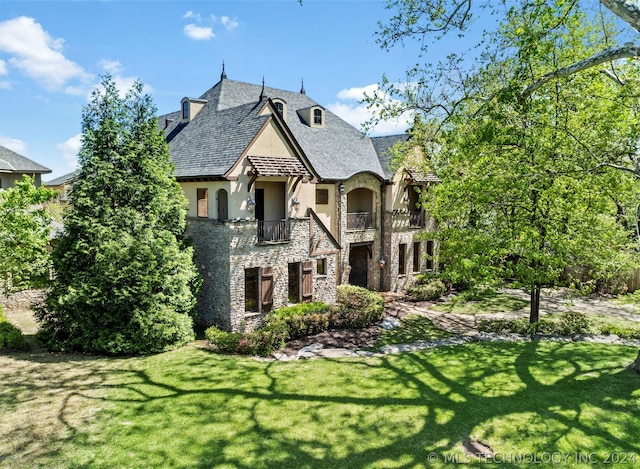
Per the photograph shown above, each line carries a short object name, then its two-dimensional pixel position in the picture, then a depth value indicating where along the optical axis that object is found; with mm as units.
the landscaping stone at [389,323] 19391
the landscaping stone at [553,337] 16728
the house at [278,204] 18047
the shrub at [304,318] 17625
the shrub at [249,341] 15516
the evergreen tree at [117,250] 14531
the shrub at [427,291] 25422
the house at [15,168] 25734
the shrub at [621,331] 17031
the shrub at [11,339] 14731
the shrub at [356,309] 19188
